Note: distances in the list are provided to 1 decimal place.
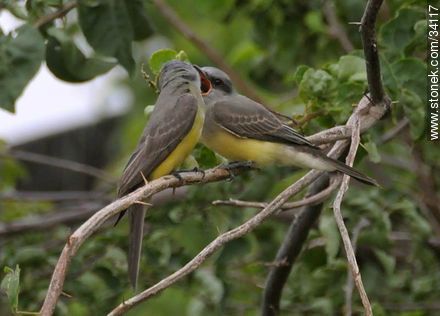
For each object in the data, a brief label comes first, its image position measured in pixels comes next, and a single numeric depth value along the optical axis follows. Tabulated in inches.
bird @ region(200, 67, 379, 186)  282.0
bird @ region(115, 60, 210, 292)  261.4
